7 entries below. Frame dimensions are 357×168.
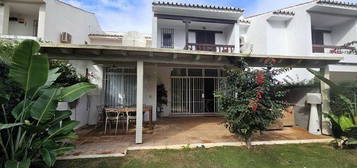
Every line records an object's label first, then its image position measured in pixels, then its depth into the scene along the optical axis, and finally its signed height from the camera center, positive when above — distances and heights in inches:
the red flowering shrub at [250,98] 194.5 -7.8
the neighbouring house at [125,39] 457.7 +152.6
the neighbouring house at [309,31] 431.8 +170.5
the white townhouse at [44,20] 350.9 +166.2
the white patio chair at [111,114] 263.5 -38.1
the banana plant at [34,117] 124.6 -19.9
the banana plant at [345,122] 209.0 -39.4
